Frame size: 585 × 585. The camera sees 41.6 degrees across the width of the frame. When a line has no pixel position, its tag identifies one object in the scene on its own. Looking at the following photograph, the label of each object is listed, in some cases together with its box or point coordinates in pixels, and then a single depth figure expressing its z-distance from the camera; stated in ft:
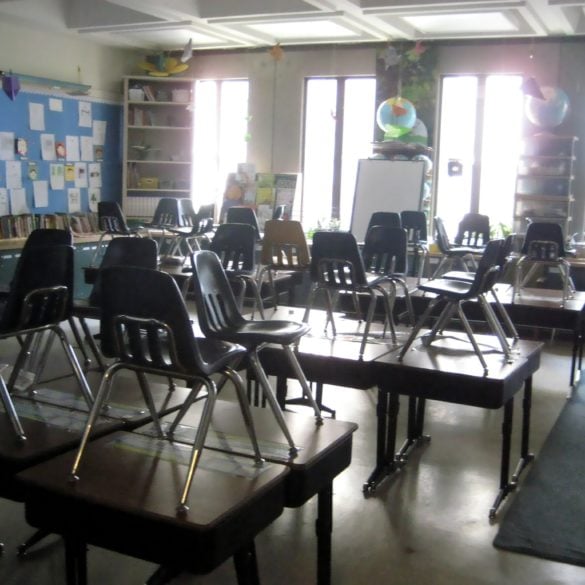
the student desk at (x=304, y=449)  8.30
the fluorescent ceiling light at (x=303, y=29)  28.46
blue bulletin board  28.81
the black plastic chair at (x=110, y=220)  27.59
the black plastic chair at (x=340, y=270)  14.53
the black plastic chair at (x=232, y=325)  8.56
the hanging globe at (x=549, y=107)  27.07
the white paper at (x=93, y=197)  32.99
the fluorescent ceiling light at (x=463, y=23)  26.20
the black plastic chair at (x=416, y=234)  26.22
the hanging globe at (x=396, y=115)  28.86
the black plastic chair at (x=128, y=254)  14.12
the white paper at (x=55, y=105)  30.45
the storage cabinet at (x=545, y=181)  27.73
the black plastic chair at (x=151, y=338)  7.40
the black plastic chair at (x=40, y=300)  9.84
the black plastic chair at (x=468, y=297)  12.35
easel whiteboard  29.76
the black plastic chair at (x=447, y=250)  24.53
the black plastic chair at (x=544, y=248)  21.62
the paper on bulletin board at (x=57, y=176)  30.73
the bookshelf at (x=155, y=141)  33.42
